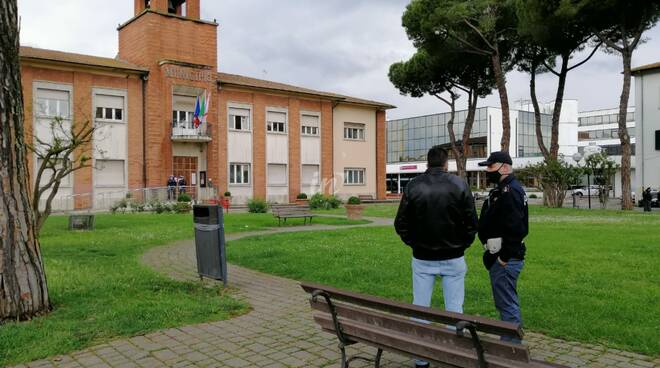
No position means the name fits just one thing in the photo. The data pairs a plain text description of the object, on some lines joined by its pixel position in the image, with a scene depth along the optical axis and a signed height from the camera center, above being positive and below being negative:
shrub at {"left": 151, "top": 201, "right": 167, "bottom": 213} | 26.23 -1.02
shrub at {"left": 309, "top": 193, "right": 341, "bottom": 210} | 30.67 -0.99
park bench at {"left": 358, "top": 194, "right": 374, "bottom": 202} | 44.03 -1.03
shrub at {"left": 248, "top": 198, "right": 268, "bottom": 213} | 27.52 -1.08
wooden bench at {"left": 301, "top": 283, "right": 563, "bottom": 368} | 2.89 -0.92
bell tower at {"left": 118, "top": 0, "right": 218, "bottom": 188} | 33.25 +6.55
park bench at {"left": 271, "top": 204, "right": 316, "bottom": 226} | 19.16 -0.93
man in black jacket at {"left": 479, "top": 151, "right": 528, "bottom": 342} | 4.20 -0.42
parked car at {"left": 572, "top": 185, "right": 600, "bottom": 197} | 58.12 -1.01
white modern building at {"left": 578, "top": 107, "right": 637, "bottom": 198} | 87.25 +9.66
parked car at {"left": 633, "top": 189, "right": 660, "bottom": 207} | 35.44 -1.29
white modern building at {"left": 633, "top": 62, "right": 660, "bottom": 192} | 40.50 +4.23
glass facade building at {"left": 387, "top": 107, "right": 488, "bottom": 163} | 74.62 +7.19
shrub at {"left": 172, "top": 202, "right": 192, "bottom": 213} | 26.50 -1.02
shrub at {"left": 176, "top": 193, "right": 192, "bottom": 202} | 28.36 -0.61
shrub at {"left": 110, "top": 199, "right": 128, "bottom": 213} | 26.72 -0.97
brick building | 30.95 +4.56
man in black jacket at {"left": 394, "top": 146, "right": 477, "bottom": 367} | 4.07 -0.33
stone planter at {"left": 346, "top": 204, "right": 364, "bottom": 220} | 22.44 -1.10
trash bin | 7.53 -0.79
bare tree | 12.21 +0.40
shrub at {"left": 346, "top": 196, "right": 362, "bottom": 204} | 25.42 -0.74
